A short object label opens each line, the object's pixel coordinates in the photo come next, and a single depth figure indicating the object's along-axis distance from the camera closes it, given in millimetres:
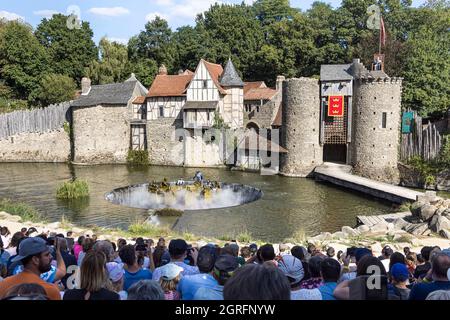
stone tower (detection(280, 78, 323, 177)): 30172
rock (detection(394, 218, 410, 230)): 15304
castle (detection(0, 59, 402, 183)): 28609
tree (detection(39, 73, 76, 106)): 43500
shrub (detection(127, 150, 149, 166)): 35719
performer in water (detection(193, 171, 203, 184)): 25034
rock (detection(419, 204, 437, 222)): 15056
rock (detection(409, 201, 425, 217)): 16245
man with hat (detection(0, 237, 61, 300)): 4191
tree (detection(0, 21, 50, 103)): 46500
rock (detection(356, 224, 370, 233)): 14911
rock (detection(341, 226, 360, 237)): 14207
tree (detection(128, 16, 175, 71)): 53600
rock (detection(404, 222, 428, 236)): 13844
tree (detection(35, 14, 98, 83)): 50062
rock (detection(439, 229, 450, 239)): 13251
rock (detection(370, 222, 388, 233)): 14666
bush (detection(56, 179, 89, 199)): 22109
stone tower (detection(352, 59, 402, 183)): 28078
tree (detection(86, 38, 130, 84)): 47344
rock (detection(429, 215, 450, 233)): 13775
